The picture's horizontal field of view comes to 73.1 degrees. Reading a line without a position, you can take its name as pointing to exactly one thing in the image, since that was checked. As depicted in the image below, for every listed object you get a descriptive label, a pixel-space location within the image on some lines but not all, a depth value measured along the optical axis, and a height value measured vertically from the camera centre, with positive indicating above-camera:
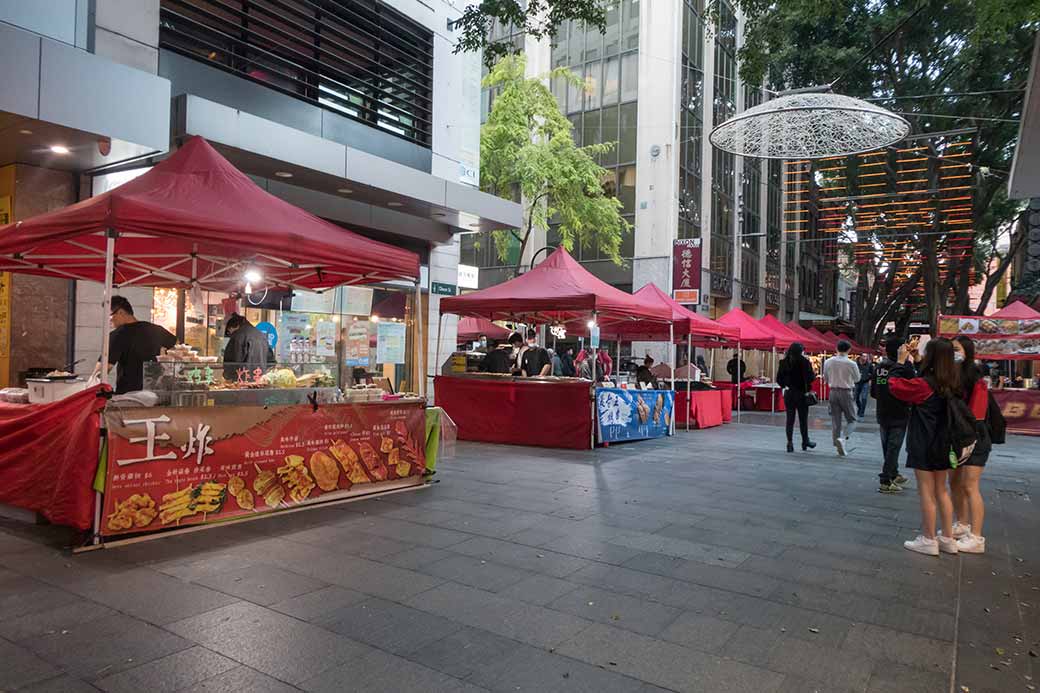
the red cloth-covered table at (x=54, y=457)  5.41 -0.90
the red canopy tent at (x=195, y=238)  5.85 +1.07
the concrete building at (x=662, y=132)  29.25 +9.89
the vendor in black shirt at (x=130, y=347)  7.05 +0.01
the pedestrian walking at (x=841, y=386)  11.40 -0.38
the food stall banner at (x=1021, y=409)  17.28 -1.05
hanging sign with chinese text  27.45 +3.56
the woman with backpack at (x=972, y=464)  5.69 -0.80
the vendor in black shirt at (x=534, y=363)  12.89 -0.11
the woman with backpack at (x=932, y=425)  5.54 -0.48
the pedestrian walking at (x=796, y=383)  12.30 -0.36
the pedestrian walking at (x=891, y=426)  8.58 -0.75
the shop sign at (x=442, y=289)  16.58 +1.57
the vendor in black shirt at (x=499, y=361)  13.73 -0.10
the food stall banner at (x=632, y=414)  12.36 -1.05
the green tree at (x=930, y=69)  18.62 +8.29
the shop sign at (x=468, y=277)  21.02 +2.39
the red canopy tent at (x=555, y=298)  11.91 +1.04
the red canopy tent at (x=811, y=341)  27.65 +0.90
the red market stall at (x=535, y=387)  12.00 -0.55
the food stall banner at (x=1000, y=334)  17.47 +0.83
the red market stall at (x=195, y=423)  5.56 -0.67
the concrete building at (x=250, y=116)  8.05 +3.29
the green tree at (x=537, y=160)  23.33 +6.67
